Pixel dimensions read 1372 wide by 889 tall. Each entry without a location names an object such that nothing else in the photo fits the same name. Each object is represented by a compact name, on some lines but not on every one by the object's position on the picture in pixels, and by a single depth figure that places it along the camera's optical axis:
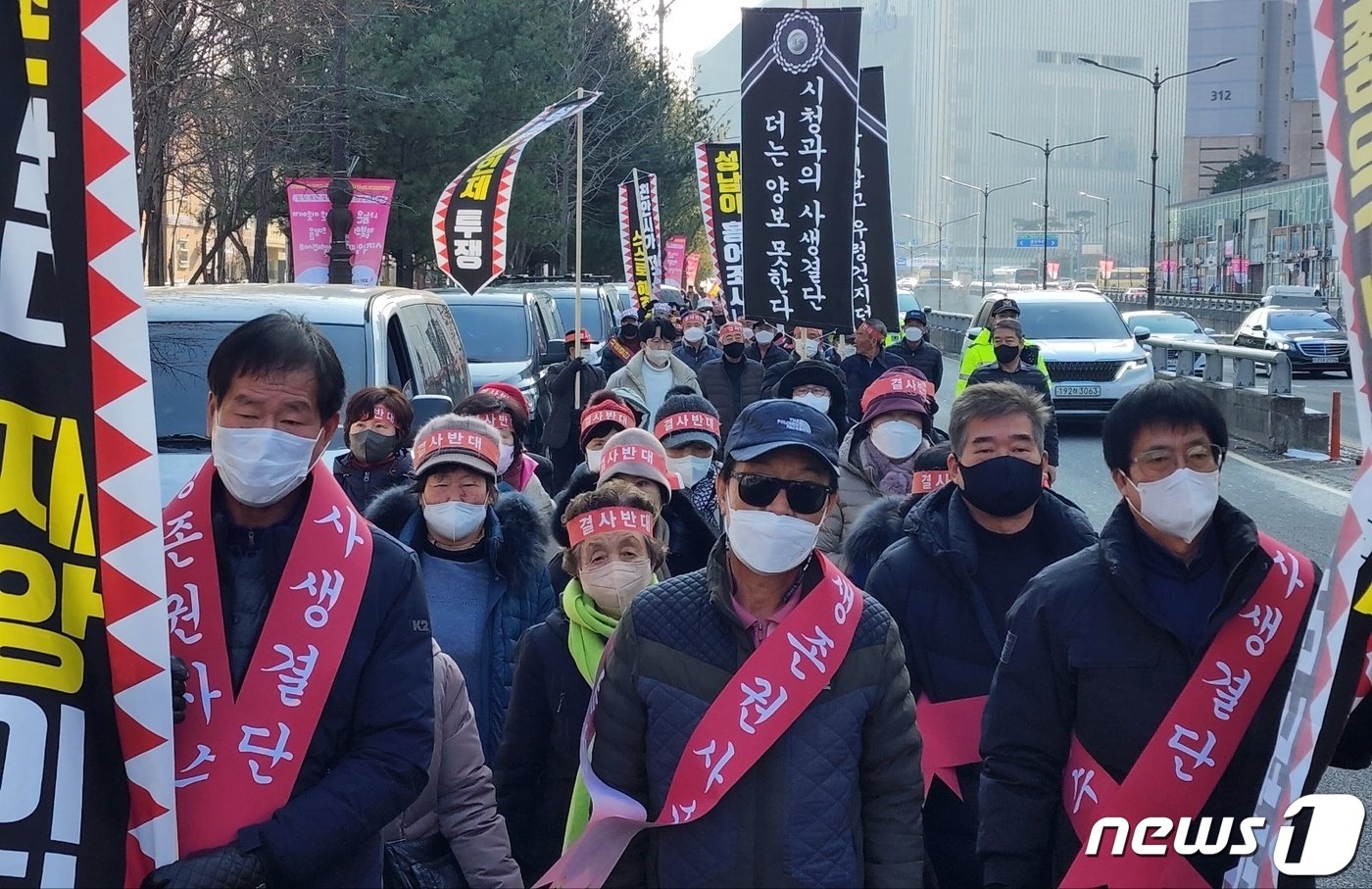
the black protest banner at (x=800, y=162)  8.27
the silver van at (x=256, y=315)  6.85
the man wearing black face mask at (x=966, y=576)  3.81
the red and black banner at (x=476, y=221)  13.49
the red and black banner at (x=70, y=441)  2.28
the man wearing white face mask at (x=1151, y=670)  3.04
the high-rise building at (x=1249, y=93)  126.75
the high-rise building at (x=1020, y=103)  140.75
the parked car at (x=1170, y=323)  32.80
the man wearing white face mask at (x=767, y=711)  2.80
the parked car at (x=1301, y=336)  33.69
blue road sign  107.47
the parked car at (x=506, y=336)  14.69
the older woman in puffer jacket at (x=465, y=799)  3.44
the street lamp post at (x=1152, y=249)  44.09
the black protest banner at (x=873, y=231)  8.77
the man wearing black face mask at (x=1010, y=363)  10.10
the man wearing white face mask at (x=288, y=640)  2.64
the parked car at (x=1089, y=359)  19.95
